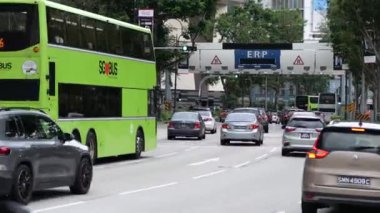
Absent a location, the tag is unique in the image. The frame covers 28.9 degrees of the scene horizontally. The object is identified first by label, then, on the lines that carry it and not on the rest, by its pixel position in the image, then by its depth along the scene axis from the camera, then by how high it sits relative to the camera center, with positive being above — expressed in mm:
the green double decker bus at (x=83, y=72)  18078 +305
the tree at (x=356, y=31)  42594 +3346
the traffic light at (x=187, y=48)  52375 +2517
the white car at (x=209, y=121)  50719 -2609
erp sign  71938 +2465
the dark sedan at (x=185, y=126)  40031 -2322
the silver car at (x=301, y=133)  27658 -1875
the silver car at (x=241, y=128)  34312 -2088
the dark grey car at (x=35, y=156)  11891 -1273
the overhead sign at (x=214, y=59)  72812 +2392
